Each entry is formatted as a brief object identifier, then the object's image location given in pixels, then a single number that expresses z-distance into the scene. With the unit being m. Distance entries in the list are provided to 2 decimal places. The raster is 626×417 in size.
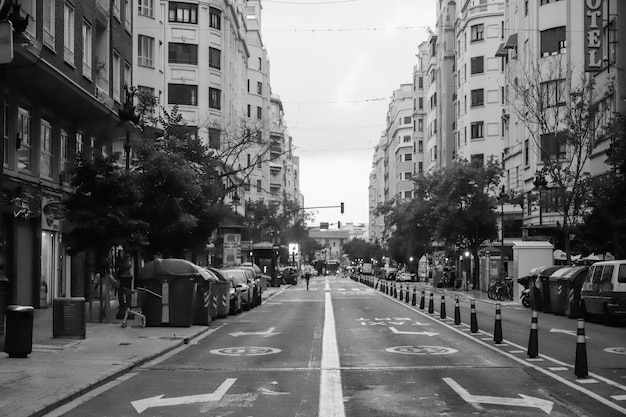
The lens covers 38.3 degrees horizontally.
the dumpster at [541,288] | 34.56
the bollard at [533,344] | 16.91
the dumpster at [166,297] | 24.58
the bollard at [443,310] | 29.36
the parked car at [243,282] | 34.62
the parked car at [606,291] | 26.83
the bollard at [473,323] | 23.05
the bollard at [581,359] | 13.89
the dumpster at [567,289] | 31.47
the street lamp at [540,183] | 44.59
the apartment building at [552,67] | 41.16
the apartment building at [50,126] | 26.34
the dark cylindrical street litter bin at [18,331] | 16.00
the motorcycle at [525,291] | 38.60
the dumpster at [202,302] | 25.81
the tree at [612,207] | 32.97
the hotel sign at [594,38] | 40.84
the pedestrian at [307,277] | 68.96
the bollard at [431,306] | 32.39
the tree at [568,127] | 39.79
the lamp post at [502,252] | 55.94
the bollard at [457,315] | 26.55
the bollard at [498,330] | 19.74
